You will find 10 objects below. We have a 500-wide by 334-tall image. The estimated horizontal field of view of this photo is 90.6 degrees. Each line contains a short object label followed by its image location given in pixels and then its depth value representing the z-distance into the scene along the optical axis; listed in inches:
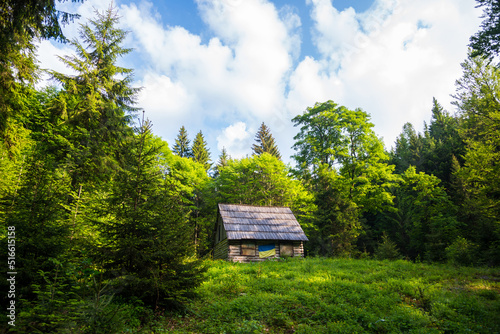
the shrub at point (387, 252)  753.6
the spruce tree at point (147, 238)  267.6
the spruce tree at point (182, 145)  1766.7
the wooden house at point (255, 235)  776.3
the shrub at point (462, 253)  626.8
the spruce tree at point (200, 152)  1682.1
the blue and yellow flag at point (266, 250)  786.8
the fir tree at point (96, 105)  541.3
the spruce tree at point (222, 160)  1795.0
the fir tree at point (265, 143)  1733.5
